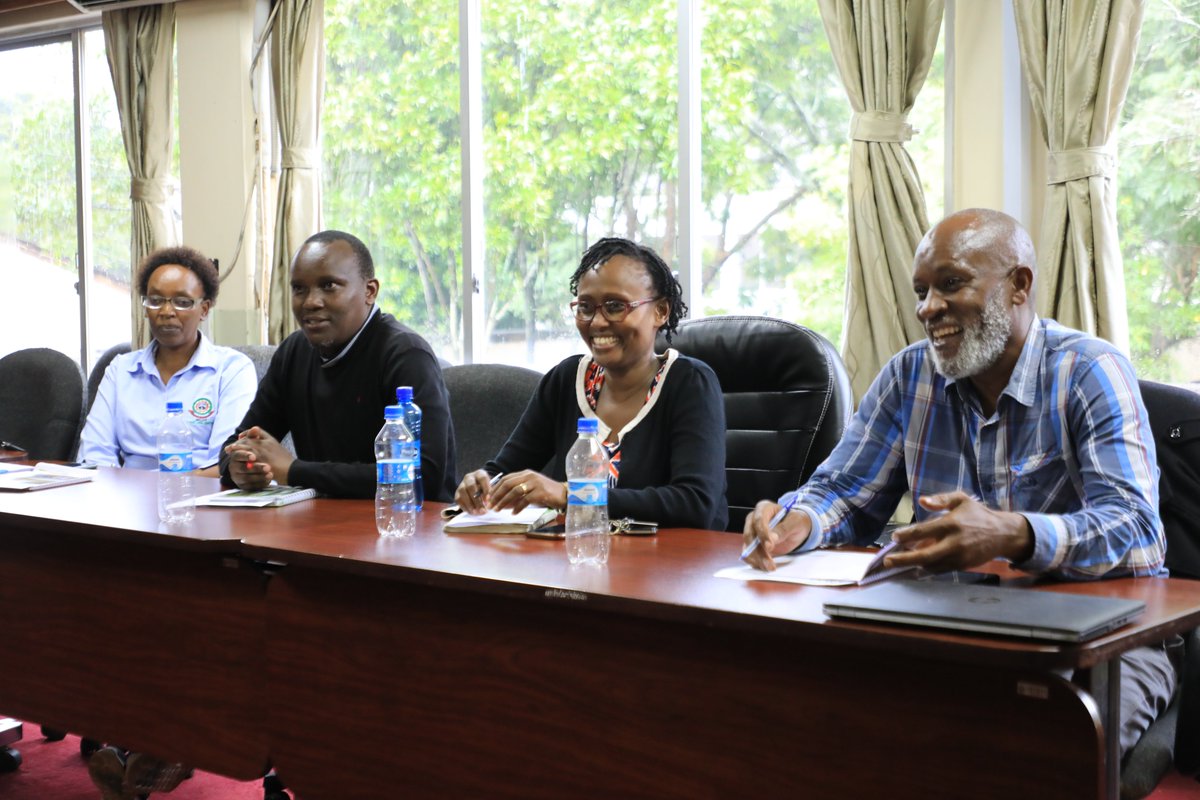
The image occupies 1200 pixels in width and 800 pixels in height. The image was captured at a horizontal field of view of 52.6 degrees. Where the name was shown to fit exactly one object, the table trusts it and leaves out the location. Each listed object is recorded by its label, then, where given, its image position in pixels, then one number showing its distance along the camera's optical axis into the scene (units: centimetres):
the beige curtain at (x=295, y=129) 554
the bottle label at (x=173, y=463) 312
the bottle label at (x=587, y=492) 210
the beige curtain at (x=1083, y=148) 355
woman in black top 242
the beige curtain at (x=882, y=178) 395
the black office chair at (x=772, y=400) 279
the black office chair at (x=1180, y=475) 207
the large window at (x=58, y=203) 656
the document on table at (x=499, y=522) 236
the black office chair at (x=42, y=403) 435
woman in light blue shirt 389
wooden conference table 153
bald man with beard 180
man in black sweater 292
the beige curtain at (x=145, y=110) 602
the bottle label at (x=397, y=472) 252
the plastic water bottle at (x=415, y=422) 266
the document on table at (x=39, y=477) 302
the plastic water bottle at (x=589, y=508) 210
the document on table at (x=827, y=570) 182
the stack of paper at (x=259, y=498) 272
